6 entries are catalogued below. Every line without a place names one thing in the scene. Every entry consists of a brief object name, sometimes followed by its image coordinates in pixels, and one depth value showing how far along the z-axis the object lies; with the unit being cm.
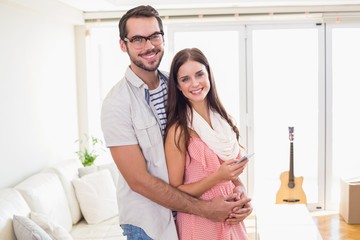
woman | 160
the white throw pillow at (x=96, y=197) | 376
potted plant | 471
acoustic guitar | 478
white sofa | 269
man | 154
